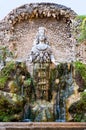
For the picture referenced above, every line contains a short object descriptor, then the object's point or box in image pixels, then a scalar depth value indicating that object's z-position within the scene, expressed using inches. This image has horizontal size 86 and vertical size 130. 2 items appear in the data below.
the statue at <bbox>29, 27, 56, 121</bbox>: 382.0
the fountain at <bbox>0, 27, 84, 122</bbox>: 374.9
